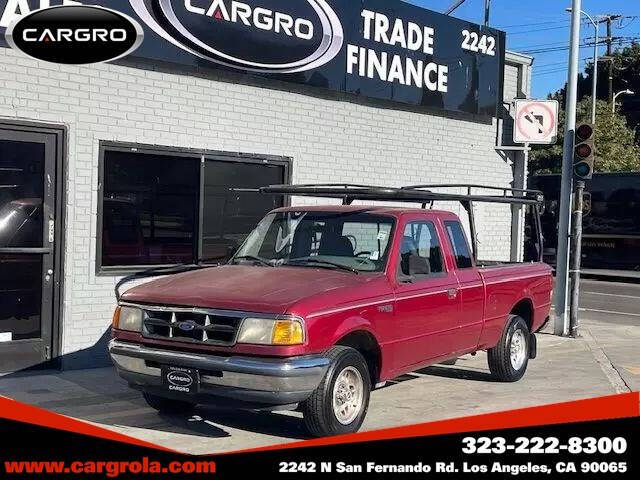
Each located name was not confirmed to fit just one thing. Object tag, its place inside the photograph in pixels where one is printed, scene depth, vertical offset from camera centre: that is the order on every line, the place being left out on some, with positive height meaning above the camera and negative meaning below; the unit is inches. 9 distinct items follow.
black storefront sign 402.6 +99.4
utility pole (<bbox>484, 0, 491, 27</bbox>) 623.2 +165.3
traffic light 518.6 +47.9
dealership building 363.9 +37.6
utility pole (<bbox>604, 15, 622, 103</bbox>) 2171.5 +519.4
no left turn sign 598.2 +76.6
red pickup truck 248.5 -29.2
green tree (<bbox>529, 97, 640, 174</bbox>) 1649.9 +180.0
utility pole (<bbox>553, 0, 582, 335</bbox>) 528.7 +28.3
